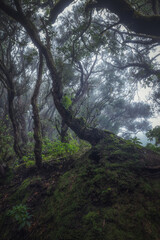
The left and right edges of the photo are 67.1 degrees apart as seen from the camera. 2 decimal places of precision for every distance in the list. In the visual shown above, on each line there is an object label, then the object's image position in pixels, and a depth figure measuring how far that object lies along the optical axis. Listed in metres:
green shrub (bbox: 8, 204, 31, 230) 2.19
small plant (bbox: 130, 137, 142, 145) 4.12
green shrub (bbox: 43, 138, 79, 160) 4.66
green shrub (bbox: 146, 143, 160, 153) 4.99
